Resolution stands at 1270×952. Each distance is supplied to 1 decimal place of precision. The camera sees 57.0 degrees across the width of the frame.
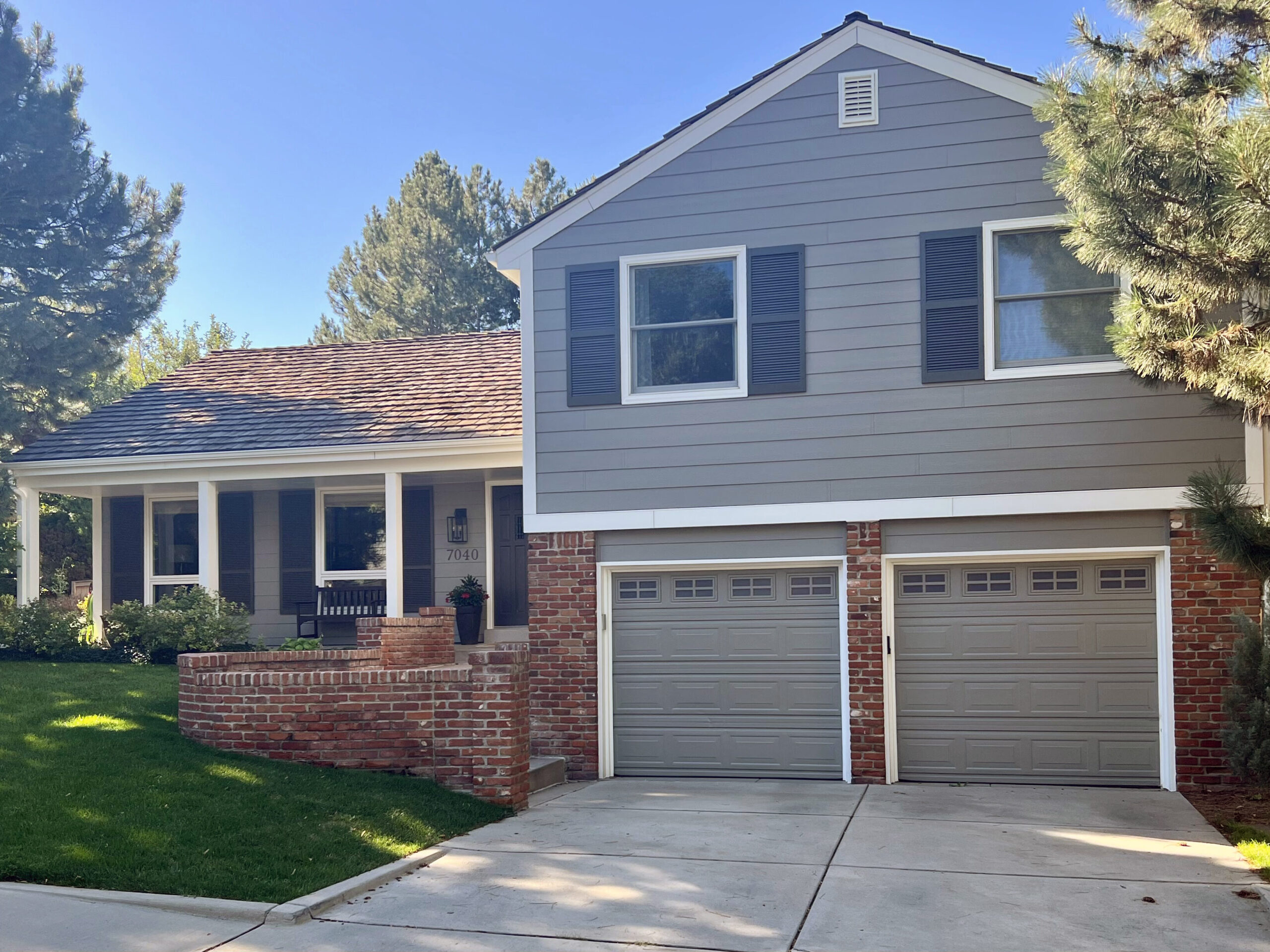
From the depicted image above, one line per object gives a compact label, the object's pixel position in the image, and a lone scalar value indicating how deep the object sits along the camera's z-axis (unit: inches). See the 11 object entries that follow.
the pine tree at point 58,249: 789.9
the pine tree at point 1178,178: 265.3
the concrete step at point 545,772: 389.4
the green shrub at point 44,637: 549.0
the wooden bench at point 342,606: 605.6
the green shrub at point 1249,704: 344.2
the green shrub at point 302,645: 529.7
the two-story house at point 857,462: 389.7
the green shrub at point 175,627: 541.6
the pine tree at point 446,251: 1331.2
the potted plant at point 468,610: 577.3
